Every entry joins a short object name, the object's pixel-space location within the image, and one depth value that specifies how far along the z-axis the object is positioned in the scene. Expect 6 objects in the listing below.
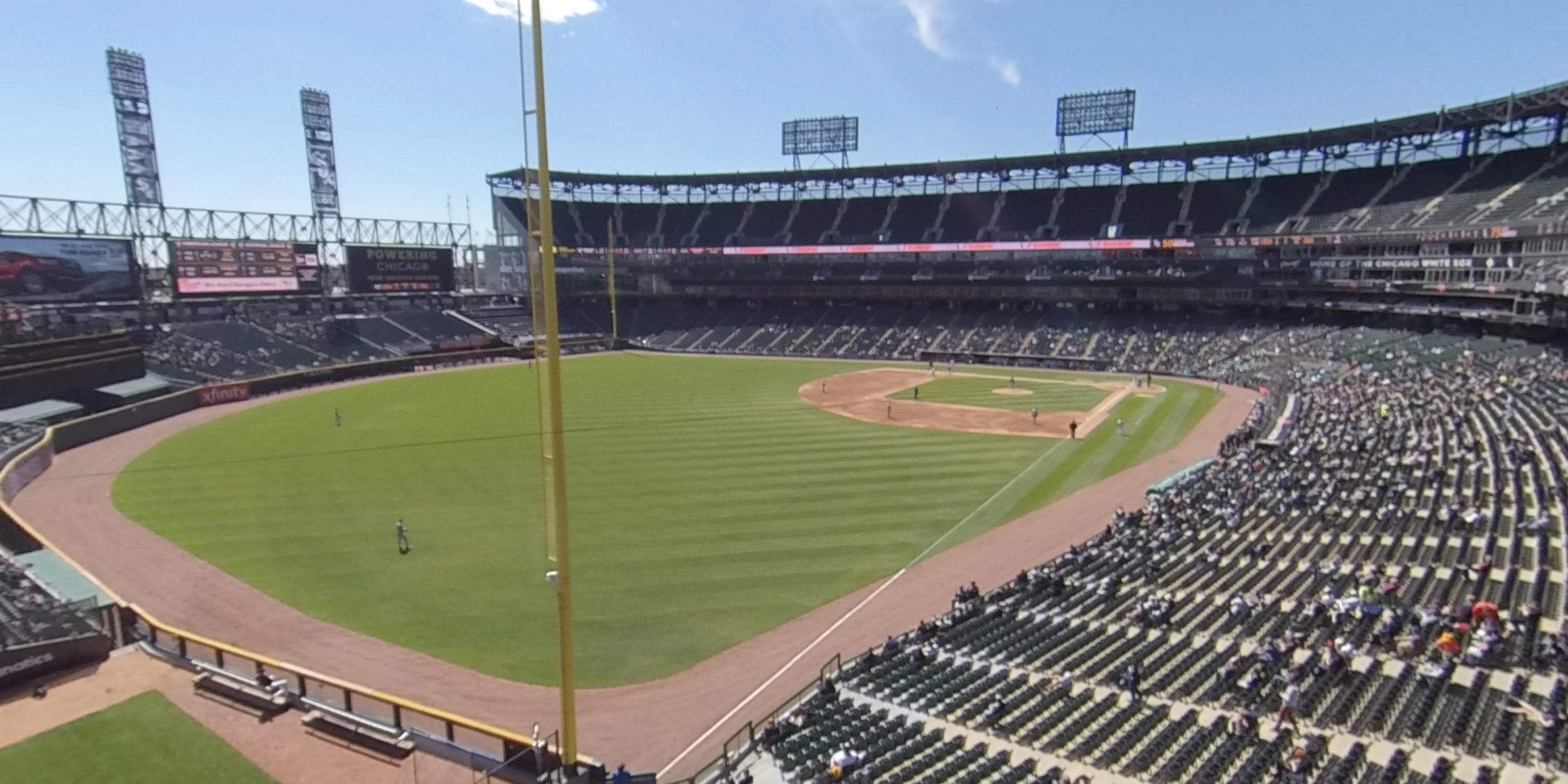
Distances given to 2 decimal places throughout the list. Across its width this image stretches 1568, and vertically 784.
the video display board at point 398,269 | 72.00
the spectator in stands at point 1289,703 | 12.57
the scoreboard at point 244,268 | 60.09
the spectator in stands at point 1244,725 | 12.35
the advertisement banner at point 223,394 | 49.91
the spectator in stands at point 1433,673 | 13.32
